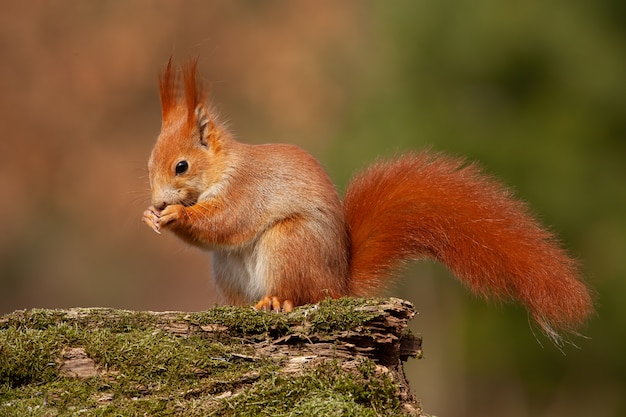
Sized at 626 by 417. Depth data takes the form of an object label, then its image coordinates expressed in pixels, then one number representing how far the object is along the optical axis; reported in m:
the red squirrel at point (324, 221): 5.55
